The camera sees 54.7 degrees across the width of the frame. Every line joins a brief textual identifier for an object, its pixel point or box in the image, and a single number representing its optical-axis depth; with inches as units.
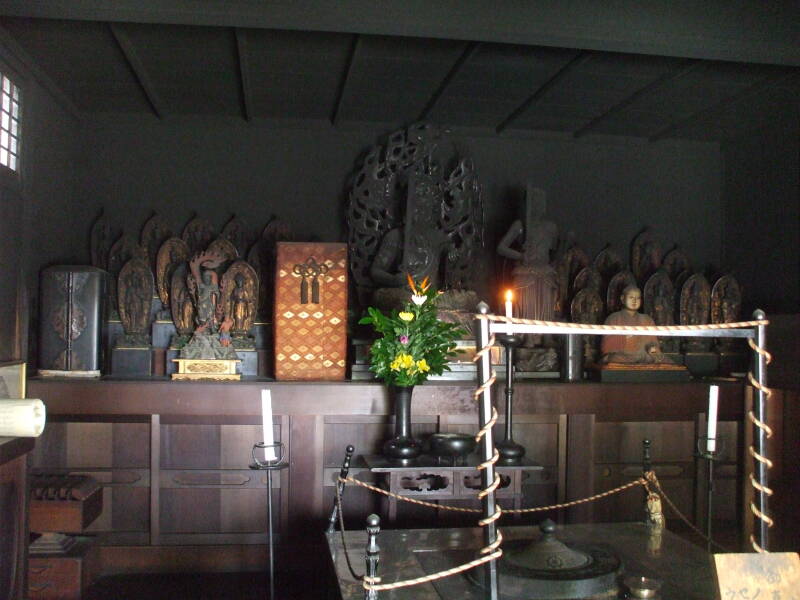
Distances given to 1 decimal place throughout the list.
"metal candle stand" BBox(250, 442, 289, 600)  105.4
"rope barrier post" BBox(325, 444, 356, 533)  105.2
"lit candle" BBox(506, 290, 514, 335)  86.4
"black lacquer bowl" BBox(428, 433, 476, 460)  138.9
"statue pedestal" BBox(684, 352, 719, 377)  193.0
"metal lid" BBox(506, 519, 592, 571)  88.5
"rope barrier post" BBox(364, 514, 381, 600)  75.0
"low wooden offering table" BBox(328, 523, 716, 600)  86.7
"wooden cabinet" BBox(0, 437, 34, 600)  111.8
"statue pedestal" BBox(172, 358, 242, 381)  165.2
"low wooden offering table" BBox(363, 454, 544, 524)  136.6
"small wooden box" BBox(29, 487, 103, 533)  138.6
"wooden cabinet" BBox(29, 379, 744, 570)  157.1
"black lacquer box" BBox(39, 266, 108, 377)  162.2
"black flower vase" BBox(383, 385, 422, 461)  140.0
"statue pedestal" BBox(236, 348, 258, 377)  178.1
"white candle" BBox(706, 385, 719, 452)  108.0
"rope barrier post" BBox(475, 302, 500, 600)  73.8
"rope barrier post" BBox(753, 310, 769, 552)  82.1
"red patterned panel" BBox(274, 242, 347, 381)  166.2
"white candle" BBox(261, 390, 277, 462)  108.0
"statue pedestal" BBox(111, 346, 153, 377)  174.1
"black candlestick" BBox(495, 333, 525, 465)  141.3
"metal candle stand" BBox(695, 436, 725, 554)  107.3
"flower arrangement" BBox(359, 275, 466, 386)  141.0
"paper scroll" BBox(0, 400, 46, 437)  103.7
